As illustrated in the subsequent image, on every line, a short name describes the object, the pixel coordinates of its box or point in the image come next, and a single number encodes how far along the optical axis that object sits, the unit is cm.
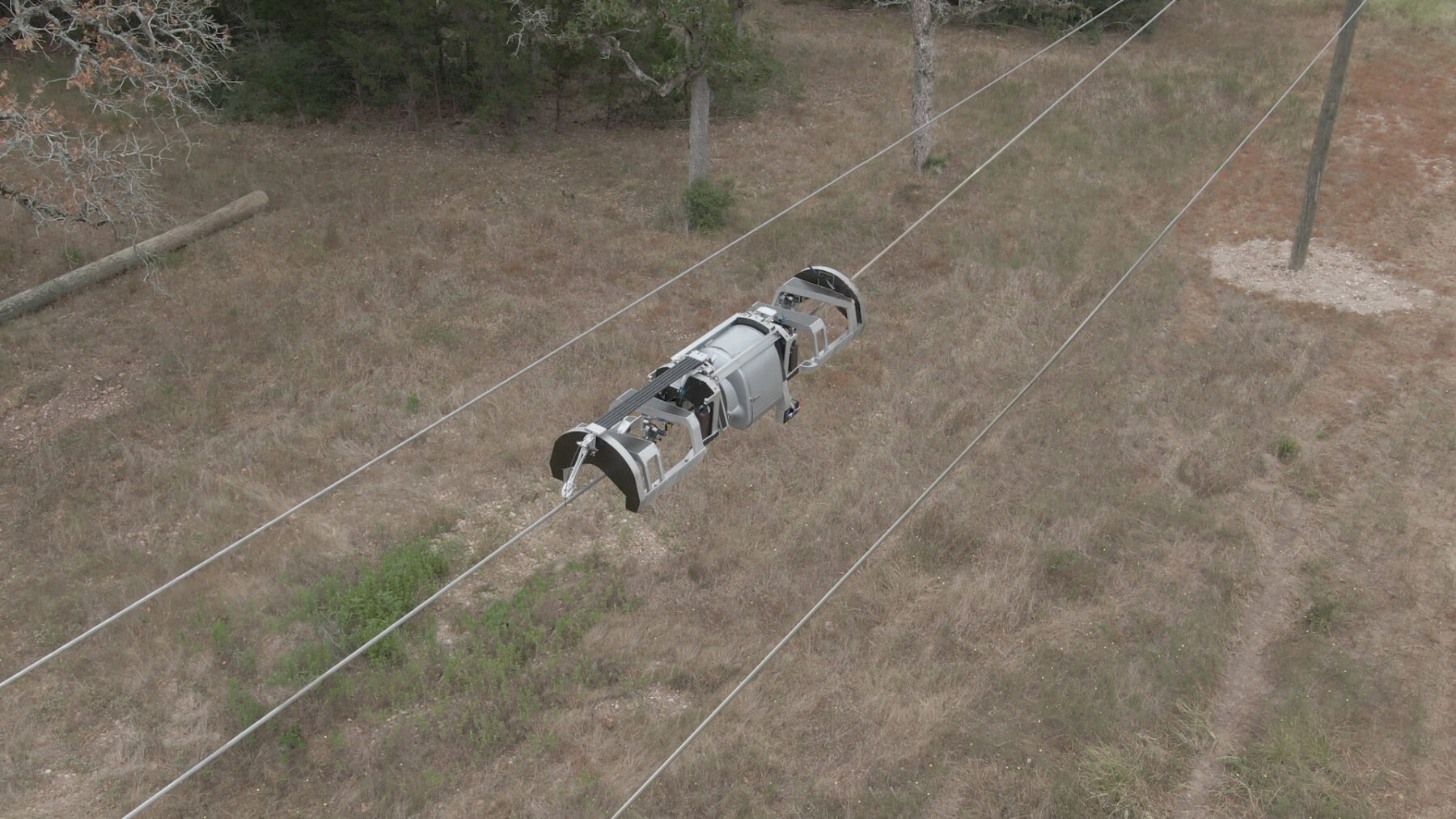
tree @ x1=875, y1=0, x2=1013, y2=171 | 1931
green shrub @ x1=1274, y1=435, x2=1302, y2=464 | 1260
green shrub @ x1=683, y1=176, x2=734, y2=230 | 1833
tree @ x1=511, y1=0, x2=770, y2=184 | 1658
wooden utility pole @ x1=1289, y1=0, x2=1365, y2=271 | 1503
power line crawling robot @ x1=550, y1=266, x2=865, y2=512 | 646
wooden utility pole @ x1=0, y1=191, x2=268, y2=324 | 1565
